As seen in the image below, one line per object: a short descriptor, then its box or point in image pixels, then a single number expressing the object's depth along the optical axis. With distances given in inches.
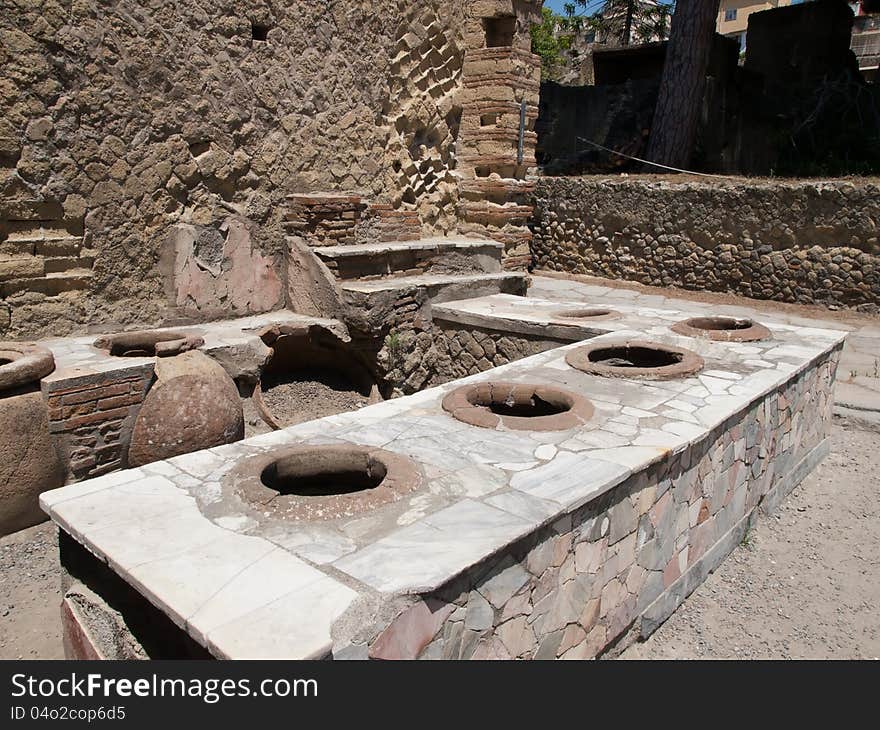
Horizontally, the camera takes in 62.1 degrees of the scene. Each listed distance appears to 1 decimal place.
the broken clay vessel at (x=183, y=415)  168.2
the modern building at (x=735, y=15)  1670.8
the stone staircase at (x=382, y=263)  250.7
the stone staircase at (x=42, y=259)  195.6
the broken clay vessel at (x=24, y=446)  150.0
